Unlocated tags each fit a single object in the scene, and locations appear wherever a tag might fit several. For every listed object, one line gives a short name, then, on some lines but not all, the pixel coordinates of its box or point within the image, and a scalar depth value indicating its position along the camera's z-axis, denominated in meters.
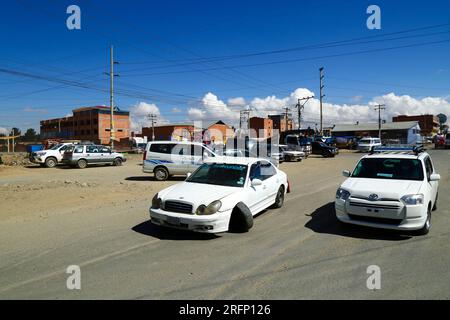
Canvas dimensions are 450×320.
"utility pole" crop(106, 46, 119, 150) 32.68
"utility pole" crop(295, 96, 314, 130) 52.19
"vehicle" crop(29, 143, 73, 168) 22.81
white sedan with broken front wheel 5.68
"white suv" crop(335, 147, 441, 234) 5.61
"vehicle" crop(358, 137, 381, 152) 36.28
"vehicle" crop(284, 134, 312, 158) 29.89
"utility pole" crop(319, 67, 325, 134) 44.29
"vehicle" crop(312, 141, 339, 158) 31.16
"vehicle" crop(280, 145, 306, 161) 26.51
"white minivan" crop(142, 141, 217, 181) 14.55
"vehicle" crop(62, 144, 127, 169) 21.70
